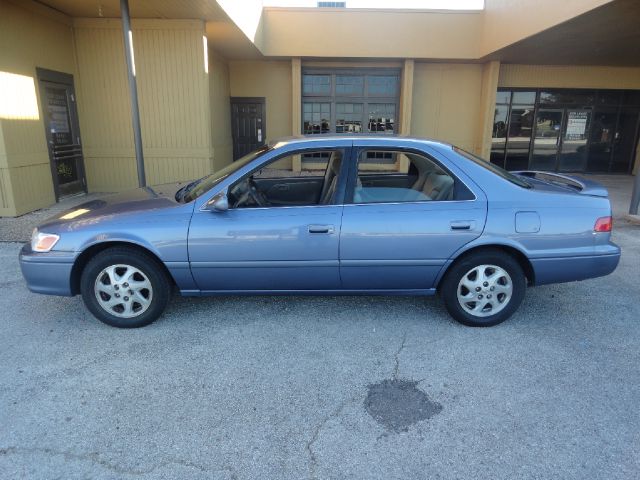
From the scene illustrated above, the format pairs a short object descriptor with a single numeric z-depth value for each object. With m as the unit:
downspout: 6.34
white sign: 14.31
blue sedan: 3.53
